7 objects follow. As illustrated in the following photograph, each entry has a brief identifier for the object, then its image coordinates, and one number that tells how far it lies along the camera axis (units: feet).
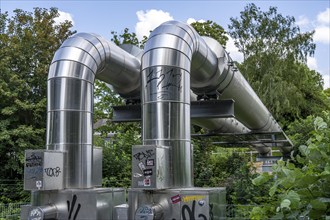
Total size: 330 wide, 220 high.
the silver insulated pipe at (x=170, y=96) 17.75
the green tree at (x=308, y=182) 7.67
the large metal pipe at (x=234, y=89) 25.29
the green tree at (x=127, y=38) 67.56
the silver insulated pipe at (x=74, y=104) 18.17
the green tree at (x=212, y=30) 79.47
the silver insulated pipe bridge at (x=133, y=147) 16.65
